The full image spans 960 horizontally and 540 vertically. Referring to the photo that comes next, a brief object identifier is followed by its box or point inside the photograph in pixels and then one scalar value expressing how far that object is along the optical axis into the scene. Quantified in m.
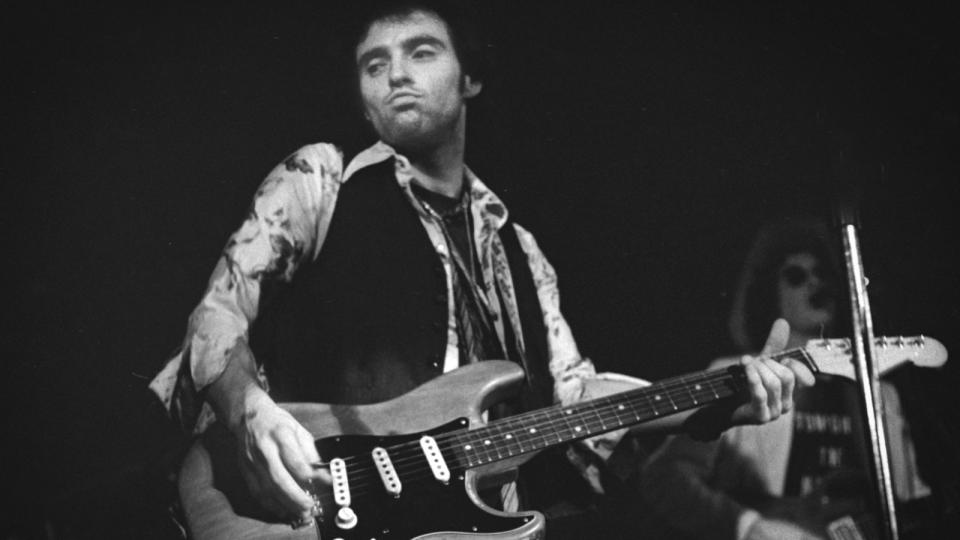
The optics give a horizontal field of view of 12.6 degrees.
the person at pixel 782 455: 5.91
